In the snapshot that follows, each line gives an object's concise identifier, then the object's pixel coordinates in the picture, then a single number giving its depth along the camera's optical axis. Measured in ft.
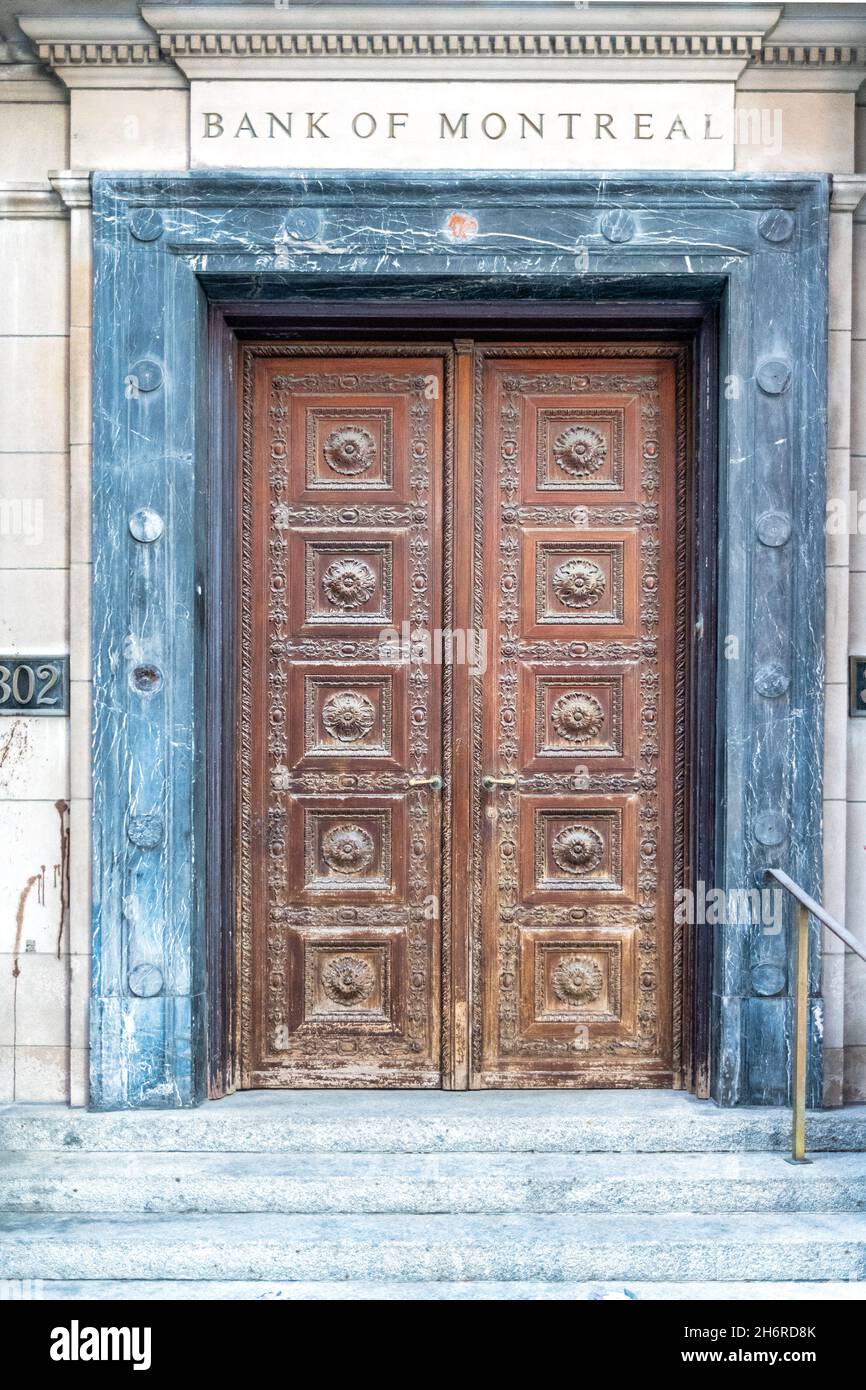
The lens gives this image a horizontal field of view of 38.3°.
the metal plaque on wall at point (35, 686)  16.96
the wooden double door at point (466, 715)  17.69
